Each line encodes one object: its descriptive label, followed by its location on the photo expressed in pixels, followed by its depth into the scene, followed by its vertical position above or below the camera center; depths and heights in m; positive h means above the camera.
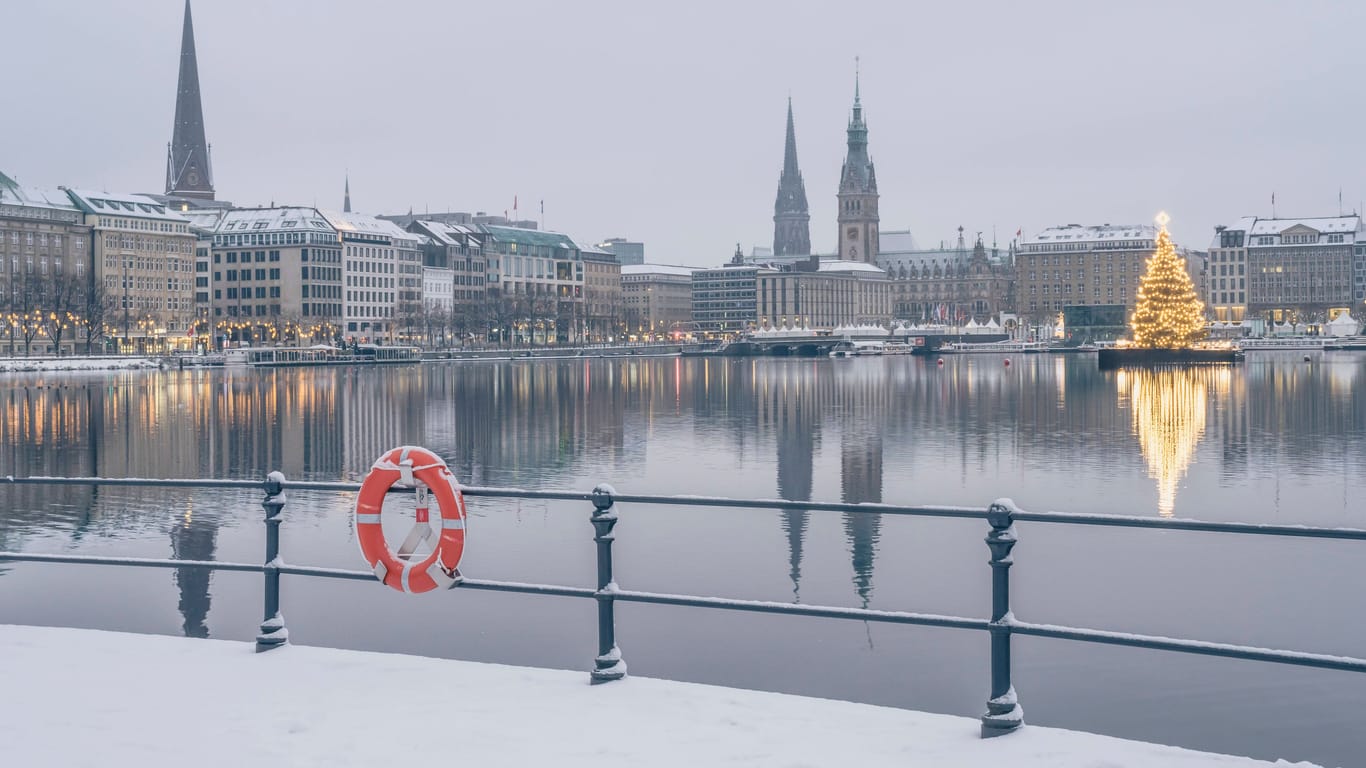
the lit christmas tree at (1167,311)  100.00 +2.56
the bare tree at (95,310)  143.12 +4.65
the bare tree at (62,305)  142.75 +5.18
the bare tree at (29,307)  139.75 +4.83
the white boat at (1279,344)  179.25 +0.42
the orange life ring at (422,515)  9.12 -1.03
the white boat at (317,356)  156.88 -0.12
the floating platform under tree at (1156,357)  103.56 -0.64
